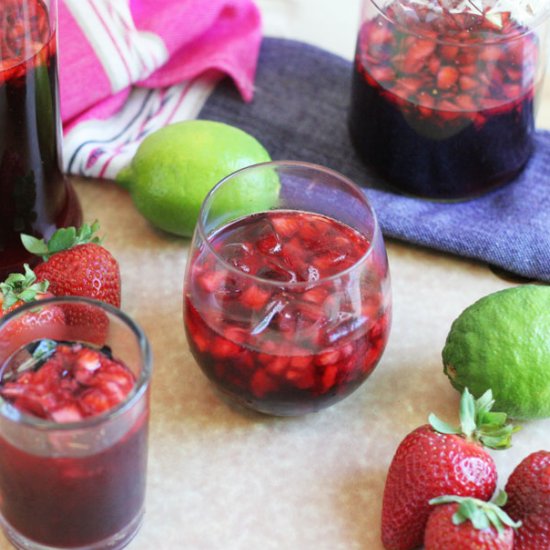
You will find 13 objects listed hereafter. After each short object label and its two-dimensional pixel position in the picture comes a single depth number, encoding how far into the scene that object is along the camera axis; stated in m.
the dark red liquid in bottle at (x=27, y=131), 0.71
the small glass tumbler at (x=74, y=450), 0.61
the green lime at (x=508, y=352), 0.70
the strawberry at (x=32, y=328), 0.64
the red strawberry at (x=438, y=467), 0.65
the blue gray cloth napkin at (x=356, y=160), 0.81
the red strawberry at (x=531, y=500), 0.65
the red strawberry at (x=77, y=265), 0.72
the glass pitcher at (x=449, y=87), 0.79
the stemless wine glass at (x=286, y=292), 0.66
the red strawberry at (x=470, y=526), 0.63
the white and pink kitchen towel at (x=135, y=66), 0.86
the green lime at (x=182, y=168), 0.79
